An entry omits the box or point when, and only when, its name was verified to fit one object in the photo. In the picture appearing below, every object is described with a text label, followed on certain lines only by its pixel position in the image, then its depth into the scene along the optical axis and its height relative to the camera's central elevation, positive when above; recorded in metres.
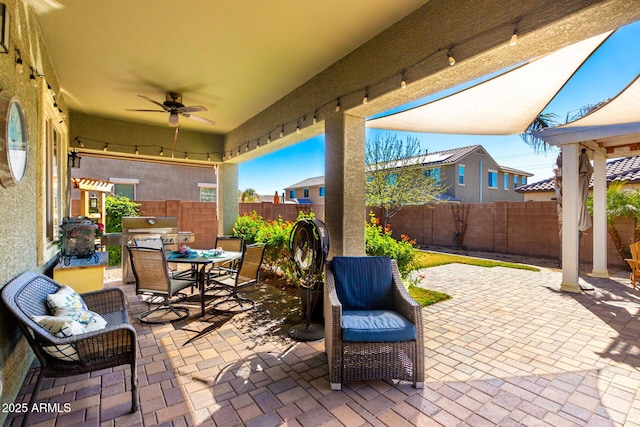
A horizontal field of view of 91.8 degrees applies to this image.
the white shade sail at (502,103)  3.18 +1.46
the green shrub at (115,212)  8.04 -0.02
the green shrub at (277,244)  5.38 -0.59
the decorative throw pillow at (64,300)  2.40 -0.71
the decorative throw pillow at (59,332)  2.06 -0.82
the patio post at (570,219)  5.10 -0.12
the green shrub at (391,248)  4.43 -0.54
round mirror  2.11 +0.54
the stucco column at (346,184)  3.90 +0.35
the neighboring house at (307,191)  23.52 +1.68
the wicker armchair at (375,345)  2.41 -1.04
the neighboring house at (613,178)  9.69 +1.17
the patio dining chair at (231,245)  5.22 -0.57
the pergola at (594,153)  4.47 +1.11
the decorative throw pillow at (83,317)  2.33 -0.82
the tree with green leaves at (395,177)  11.89 +1.35
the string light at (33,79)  2.93 +1.27
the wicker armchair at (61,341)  1.99 -0.88
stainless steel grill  5.90 -0.42
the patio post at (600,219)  6.17 -0.15
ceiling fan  4.75 +1.58
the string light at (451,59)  2.65 +1.30
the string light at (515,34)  2.26 +1.30
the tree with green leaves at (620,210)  6.83 +0.04
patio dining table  4.02 -0.63
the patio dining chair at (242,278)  4.14 -0.94
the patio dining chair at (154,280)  3.71 -0.84
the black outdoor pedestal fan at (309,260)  3.37 -0.56
